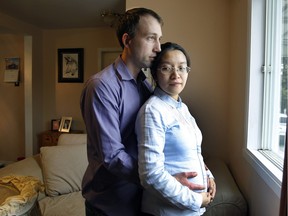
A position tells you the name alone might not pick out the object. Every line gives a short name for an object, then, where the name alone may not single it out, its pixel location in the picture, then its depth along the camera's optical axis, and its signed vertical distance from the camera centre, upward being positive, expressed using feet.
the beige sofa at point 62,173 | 6.68 -2.12
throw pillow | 7.48 -2.06
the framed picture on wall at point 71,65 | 14.89 +1.88
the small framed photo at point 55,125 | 15.06 -1.58
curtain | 3.09 -1.12
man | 2.90 -0.24
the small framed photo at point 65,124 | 14.82 -1.51
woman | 2.76 -0.51
